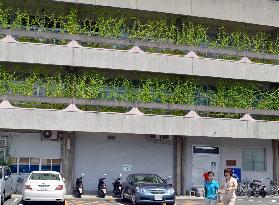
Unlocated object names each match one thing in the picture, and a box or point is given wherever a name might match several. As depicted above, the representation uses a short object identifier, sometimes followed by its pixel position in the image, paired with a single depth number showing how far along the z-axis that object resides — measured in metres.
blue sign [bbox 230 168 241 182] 34.60
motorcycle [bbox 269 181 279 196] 33.69
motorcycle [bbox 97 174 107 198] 28.48
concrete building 29.61
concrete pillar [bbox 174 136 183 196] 32.59
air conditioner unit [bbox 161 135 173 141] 33.00
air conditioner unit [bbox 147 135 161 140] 32.67
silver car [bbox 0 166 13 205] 22.22
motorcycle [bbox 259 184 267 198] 31.91
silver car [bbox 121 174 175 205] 23.27
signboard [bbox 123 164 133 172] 32.03
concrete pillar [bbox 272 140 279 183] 35.25
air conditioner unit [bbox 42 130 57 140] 30.39
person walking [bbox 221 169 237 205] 15.05
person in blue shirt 16.42
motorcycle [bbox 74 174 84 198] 28.33
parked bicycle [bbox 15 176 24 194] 29.08
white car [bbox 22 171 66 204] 21.34
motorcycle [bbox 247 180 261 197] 32.22
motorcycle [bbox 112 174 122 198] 28.56
